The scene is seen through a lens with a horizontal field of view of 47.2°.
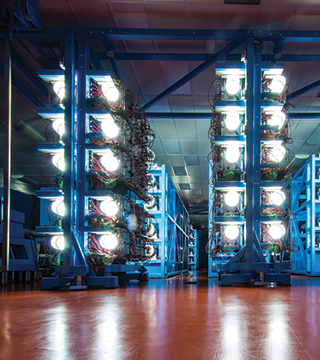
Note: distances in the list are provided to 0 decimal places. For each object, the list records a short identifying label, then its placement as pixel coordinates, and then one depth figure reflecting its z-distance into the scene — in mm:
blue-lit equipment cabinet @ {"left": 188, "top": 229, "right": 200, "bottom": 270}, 19219
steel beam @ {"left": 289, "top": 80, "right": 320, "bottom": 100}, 7133
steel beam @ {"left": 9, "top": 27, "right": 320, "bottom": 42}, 5711
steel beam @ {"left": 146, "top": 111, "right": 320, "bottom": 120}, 8688
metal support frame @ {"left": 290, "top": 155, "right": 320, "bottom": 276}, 8906
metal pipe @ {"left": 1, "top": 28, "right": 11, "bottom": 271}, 4480
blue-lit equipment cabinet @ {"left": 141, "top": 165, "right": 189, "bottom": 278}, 8484
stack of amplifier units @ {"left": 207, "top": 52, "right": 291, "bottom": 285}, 5406
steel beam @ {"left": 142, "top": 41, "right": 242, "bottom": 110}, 6094
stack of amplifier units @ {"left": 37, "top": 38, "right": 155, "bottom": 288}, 5012
